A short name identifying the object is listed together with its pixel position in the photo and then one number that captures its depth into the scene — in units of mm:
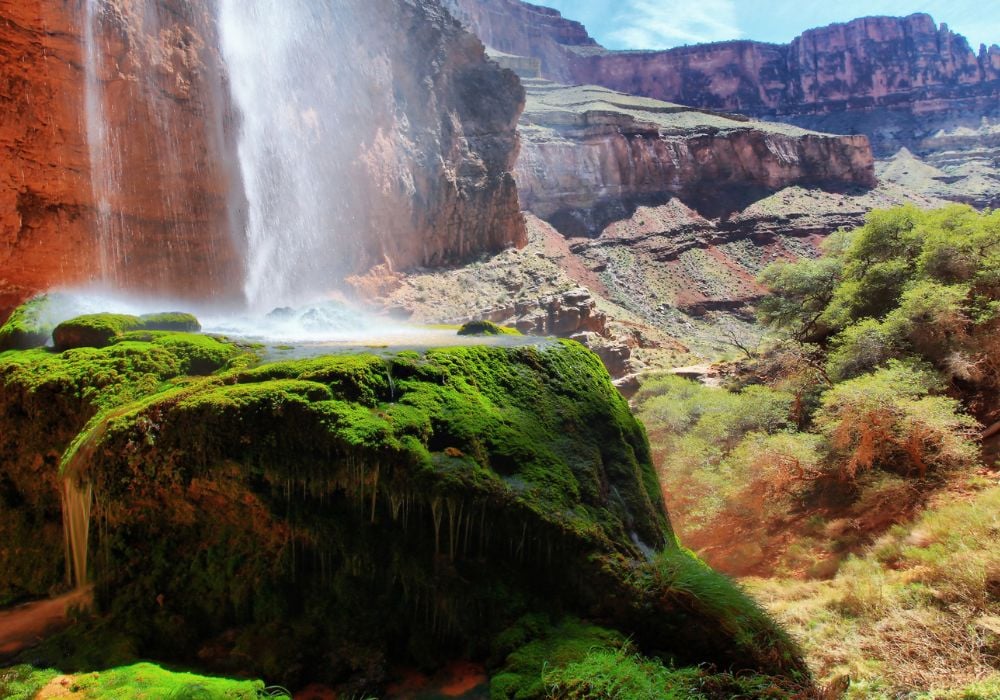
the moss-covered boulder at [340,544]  5809
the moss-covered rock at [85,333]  9320
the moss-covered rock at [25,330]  10930
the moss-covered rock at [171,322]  11992
